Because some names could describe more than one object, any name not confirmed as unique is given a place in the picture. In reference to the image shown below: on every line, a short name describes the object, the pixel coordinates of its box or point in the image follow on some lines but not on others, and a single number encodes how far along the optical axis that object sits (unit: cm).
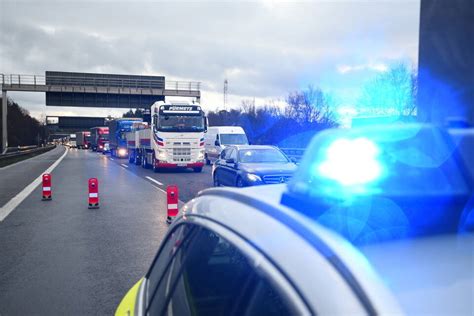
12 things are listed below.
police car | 113
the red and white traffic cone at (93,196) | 1166
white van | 2869
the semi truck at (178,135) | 2378
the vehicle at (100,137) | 6282
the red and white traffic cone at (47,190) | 1335
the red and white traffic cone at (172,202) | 931
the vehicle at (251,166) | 1235
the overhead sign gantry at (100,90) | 5100
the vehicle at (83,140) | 8994
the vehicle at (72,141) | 12059
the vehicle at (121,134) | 4375
